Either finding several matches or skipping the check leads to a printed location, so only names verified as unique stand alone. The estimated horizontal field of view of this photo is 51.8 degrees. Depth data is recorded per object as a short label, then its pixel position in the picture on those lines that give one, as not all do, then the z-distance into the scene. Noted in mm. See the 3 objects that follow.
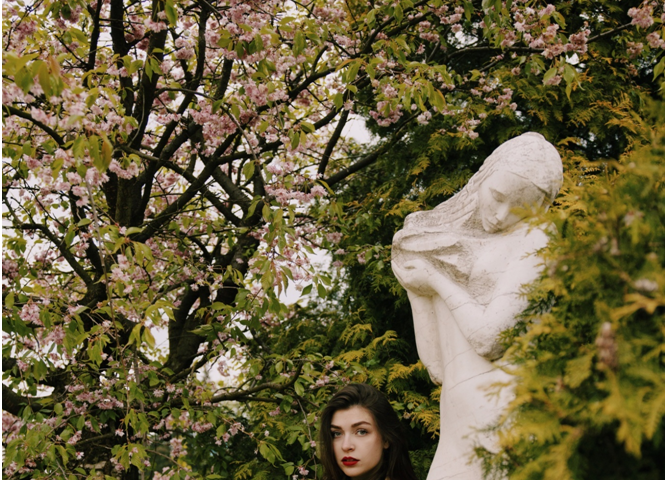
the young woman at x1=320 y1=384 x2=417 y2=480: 2791
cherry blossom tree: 3613
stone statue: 2221
